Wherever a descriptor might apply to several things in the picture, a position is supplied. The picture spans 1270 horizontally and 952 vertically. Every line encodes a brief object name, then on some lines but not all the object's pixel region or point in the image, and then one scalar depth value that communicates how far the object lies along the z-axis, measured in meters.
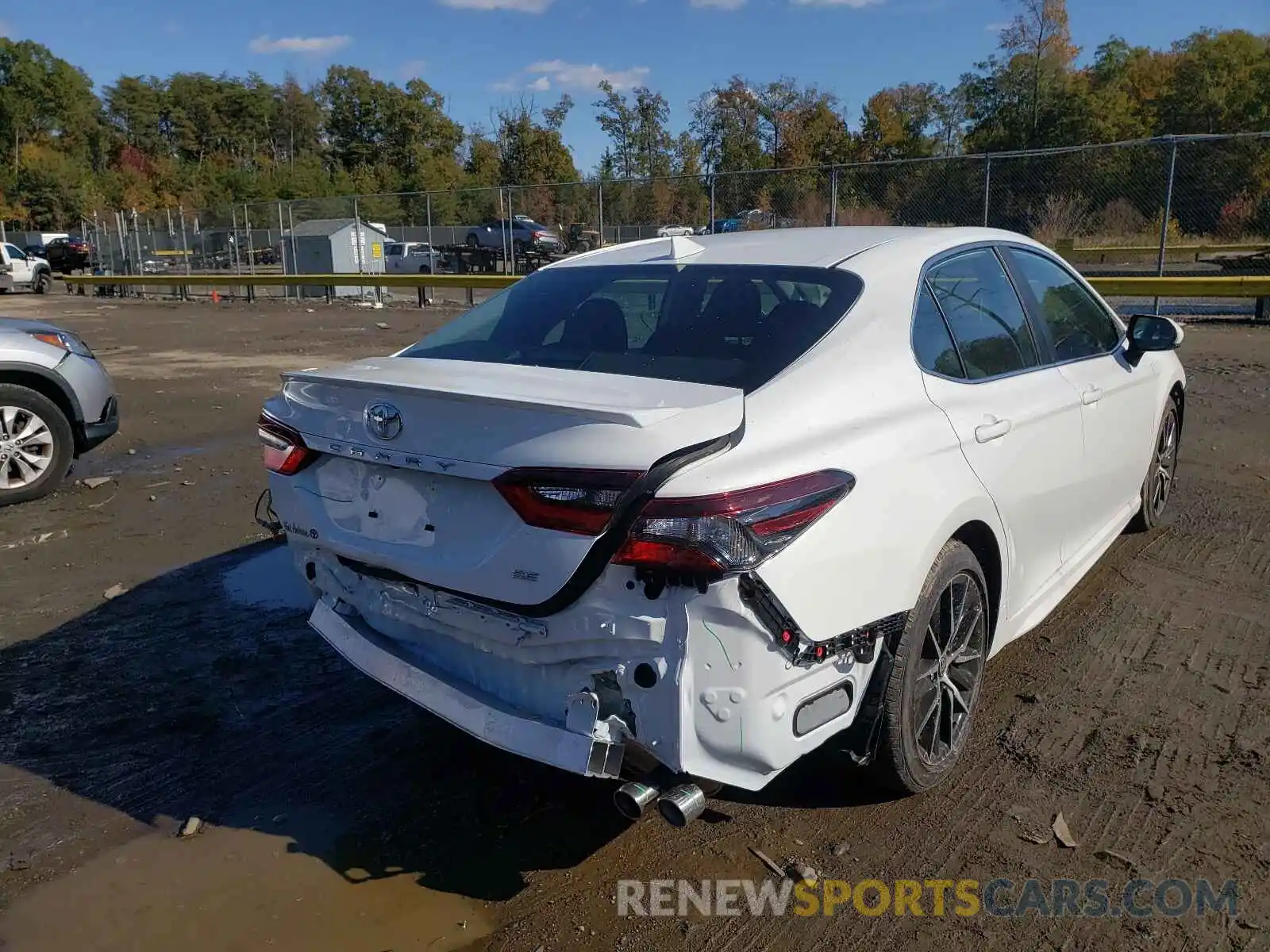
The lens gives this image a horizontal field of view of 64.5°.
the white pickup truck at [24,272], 34.09
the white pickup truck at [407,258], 33.53
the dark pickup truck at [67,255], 50.09
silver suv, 6.73
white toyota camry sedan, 2.38
